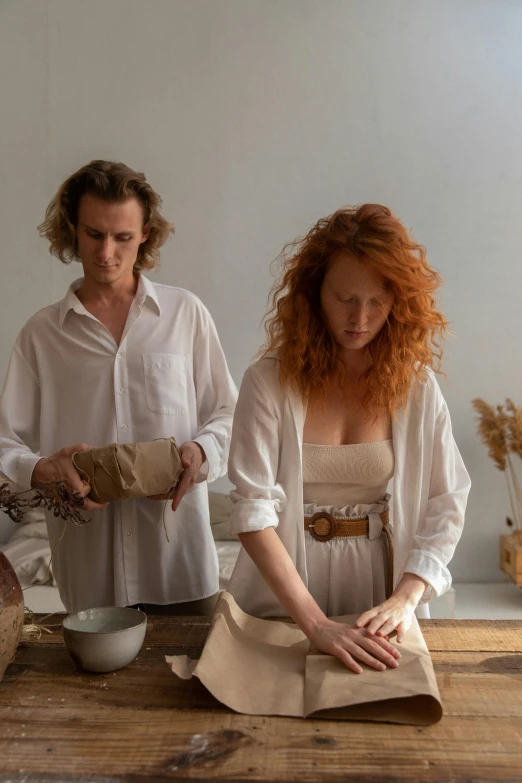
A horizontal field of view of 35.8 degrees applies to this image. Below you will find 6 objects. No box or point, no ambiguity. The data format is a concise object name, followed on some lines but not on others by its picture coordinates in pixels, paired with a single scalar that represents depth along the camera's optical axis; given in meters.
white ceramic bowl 1.42
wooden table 1.12
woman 1.73
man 2.21
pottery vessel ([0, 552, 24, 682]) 1.39
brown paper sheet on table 1.27
